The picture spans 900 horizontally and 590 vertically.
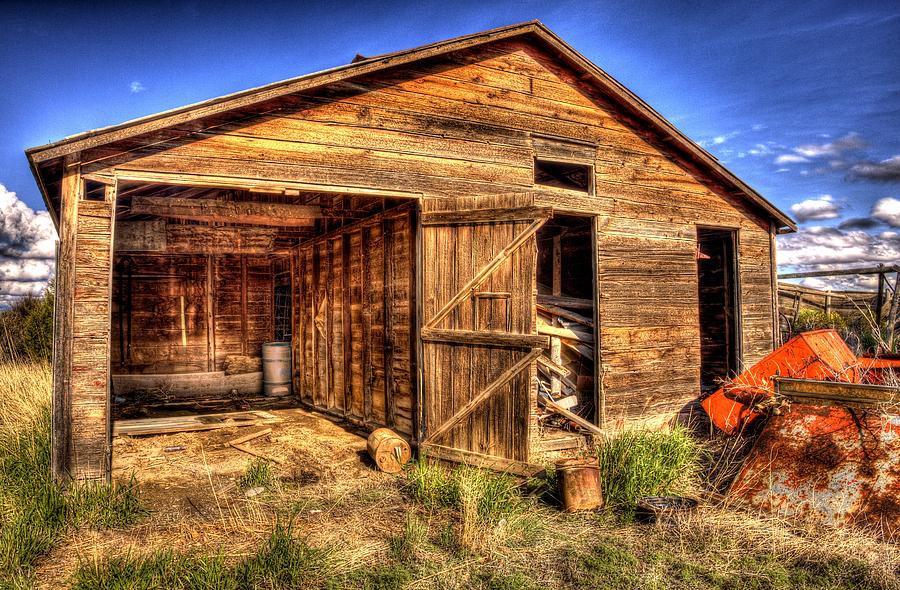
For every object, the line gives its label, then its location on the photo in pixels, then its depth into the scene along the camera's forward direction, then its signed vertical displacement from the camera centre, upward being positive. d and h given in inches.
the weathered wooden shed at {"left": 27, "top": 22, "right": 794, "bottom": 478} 230.4 +36.3
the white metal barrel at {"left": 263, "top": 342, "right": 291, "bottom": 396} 506.3 -60.3
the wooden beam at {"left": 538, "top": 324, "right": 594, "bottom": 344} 343.3 -22.5
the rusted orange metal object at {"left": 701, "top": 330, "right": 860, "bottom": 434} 273.6 -39.5
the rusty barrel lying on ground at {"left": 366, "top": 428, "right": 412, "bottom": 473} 272.1 -73.3
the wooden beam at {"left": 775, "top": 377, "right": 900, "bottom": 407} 211.3 -39.5
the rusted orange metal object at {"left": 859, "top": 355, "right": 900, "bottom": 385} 266.9 -37.6
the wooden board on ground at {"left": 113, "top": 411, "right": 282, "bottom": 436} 349.4 -79.1
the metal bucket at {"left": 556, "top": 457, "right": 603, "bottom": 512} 219.1 -73.2
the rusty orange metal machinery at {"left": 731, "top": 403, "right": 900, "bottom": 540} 197.8 -65.1
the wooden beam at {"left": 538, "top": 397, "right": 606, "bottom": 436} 295.9 -63.1
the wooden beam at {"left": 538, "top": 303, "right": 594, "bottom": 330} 349.4 -11.8
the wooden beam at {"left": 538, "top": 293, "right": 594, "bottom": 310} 361.7 -4.3
